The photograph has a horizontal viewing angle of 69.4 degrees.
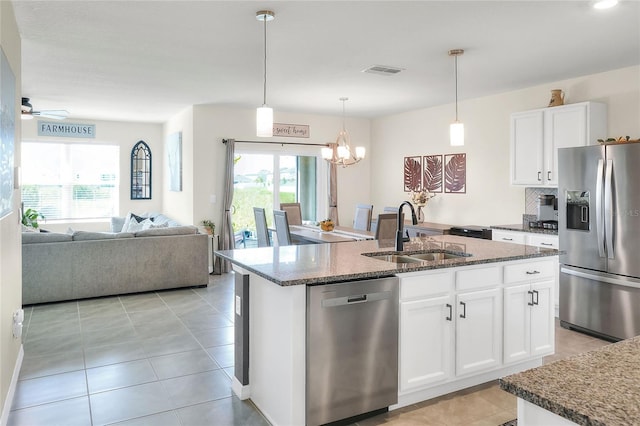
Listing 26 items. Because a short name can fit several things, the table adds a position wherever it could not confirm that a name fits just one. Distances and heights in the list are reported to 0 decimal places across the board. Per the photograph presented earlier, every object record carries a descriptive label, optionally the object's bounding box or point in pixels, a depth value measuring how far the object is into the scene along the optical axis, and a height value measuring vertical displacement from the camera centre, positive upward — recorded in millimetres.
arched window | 9047 +562
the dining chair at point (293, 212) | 7020 -173
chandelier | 6069 +693
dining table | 5363 -416
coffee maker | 5078 -106
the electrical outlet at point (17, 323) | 3202 -872
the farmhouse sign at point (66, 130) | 8195 +1279
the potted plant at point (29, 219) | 7066 -299
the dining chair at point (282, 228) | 5523 -334
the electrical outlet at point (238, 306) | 3000 -688
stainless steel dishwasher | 2475 -830
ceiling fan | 5770 +1153
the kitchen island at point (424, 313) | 2492 -706
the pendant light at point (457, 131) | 4117 +631
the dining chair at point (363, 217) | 6828 -249
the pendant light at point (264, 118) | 3338 +617
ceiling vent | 4723 +1371
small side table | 7156 -898
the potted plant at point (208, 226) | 7184 -399
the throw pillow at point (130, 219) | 7886 -331
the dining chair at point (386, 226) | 5156 -285
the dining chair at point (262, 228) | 5996 -368
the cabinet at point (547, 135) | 4738 +719
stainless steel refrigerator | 3914 -329
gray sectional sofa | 5246 -759
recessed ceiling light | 3064 +1330
